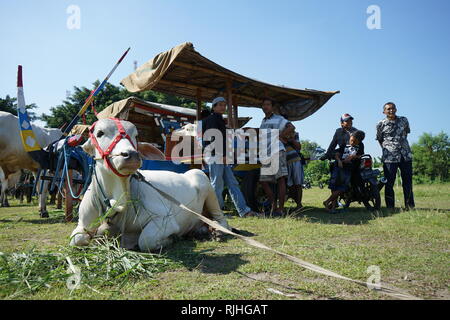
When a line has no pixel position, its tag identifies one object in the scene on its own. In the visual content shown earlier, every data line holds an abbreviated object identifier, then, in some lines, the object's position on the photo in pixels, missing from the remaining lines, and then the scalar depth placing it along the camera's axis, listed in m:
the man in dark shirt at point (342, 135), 6.34
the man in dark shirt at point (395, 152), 6.07
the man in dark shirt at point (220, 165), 4.90
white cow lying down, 2.53
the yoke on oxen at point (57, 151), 4.12
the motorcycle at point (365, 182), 6.15
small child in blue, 5.86
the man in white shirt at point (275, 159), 5.37
